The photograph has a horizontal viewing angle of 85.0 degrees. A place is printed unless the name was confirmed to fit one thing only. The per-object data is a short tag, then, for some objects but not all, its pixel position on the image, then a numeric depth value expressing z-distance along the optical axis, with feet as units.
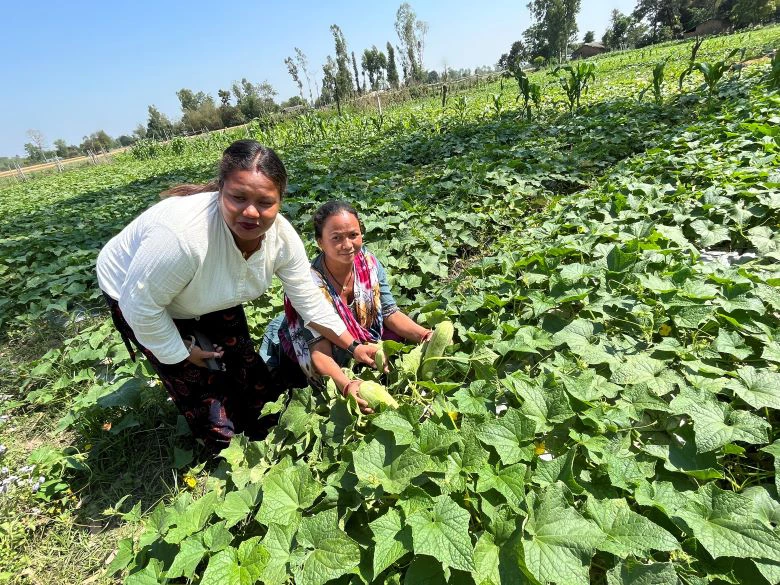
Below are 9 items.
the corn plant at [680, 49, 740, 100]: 24.25
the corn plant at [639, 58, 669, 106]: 26.98
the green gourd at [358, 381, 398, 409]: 6.02
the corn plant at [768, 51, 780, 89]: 22.56
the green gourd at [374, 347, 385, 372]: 7.14
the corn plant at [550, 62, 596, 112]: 29.62
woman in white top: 5.82
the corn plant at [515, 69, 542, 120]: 31.37
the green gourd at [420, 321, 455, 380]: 7.05
